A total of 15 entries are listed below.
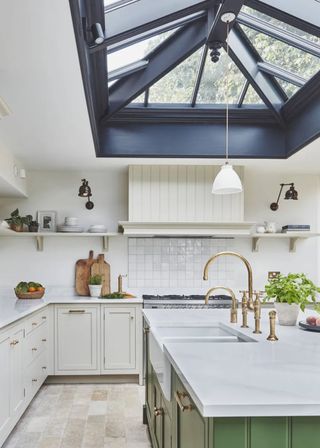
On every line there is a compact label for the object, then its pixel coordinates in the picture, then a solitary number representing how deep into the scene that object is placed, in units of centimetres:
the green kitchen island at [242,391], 112
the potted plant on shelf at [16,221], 478
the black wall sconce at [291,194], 497
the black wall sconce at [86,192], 474
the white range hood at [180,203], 480
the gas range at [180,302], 445
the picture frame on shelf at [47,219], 512
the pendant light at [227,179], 286
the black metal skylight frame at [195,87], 281
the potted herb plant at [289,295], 238
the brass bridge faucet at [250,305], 222
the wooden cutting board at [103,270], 507
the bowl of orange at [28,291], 449
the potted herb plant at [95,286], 476
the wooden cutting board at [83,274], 501
